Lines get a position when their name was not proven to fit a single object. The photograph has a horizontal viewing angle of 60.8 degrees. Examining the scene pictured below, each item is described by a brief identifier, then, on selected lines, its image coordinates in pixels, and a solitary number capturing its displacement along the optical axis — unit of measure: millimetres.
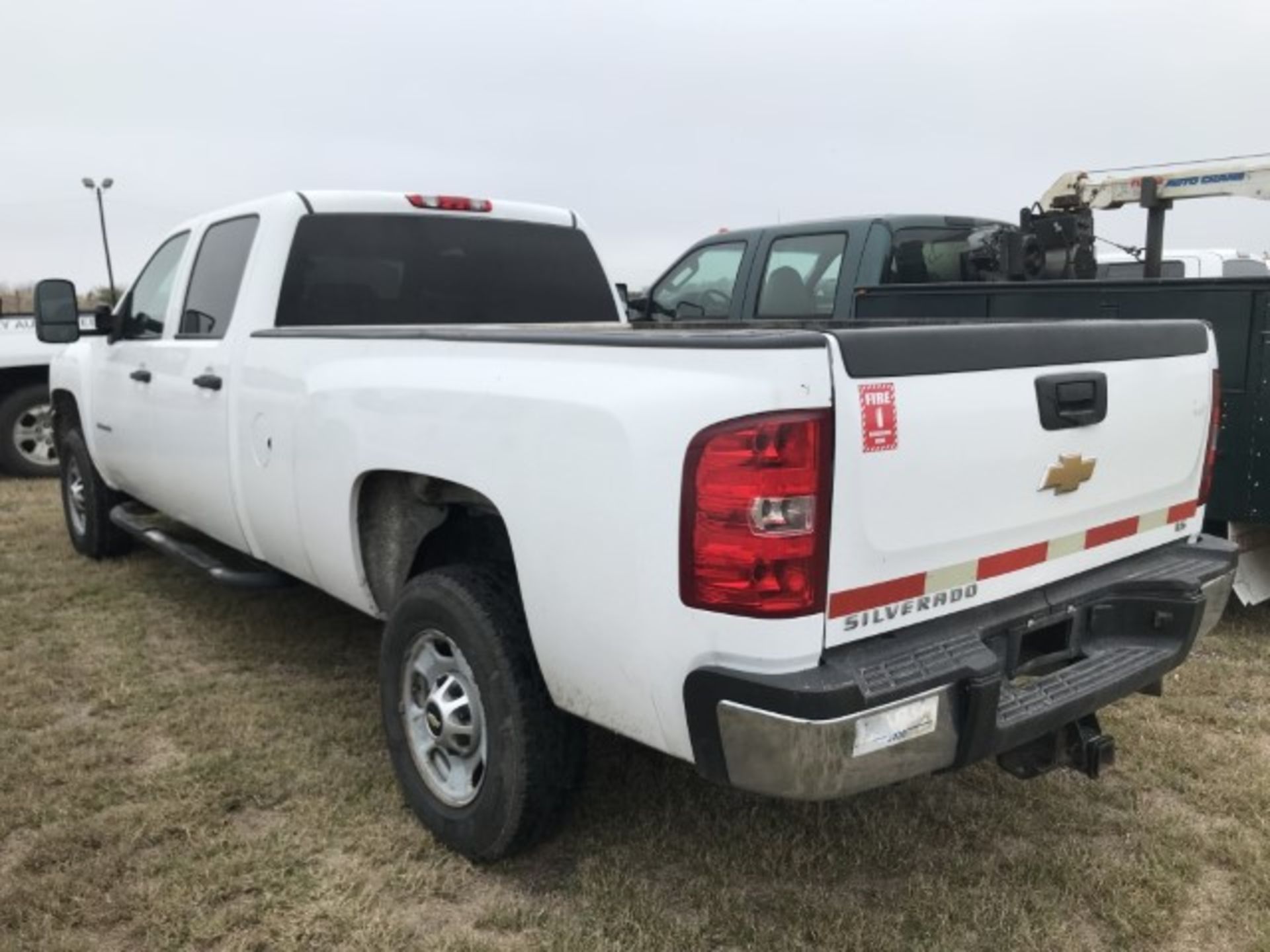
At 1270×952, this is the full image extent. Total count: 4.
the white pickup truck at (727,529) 2123
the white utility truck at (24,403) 8923
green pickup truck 4531
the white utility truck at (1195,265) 11266
